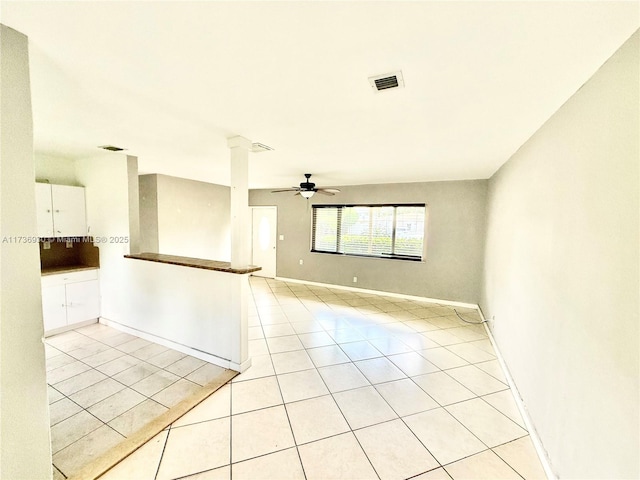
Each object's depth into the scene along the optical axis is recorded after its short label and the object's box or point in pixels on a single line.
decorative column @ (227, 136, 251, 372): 2.62
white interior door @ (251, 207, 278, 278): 6.74
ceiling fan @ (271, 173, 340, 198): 4.10
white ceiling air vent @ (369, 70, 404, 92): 1.42
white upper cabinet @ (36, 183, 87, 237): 3.29
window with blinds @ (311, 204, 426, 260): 5.21
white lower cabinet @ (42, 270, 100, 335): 3.26
